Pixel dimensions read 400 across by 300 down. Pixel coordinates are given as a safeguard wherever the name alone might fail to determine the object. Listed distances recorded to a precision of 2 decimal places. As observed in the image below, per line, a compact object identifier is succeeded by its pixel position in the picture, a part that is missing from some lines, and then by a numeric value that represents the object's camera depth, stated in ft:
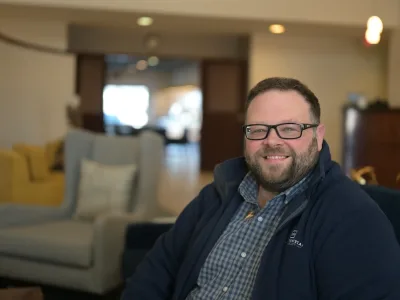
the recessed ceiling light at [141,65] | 49.25
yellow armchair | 16.38
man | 4.07
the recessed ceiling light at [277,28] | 21.16
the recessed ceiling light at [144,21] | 20.28
